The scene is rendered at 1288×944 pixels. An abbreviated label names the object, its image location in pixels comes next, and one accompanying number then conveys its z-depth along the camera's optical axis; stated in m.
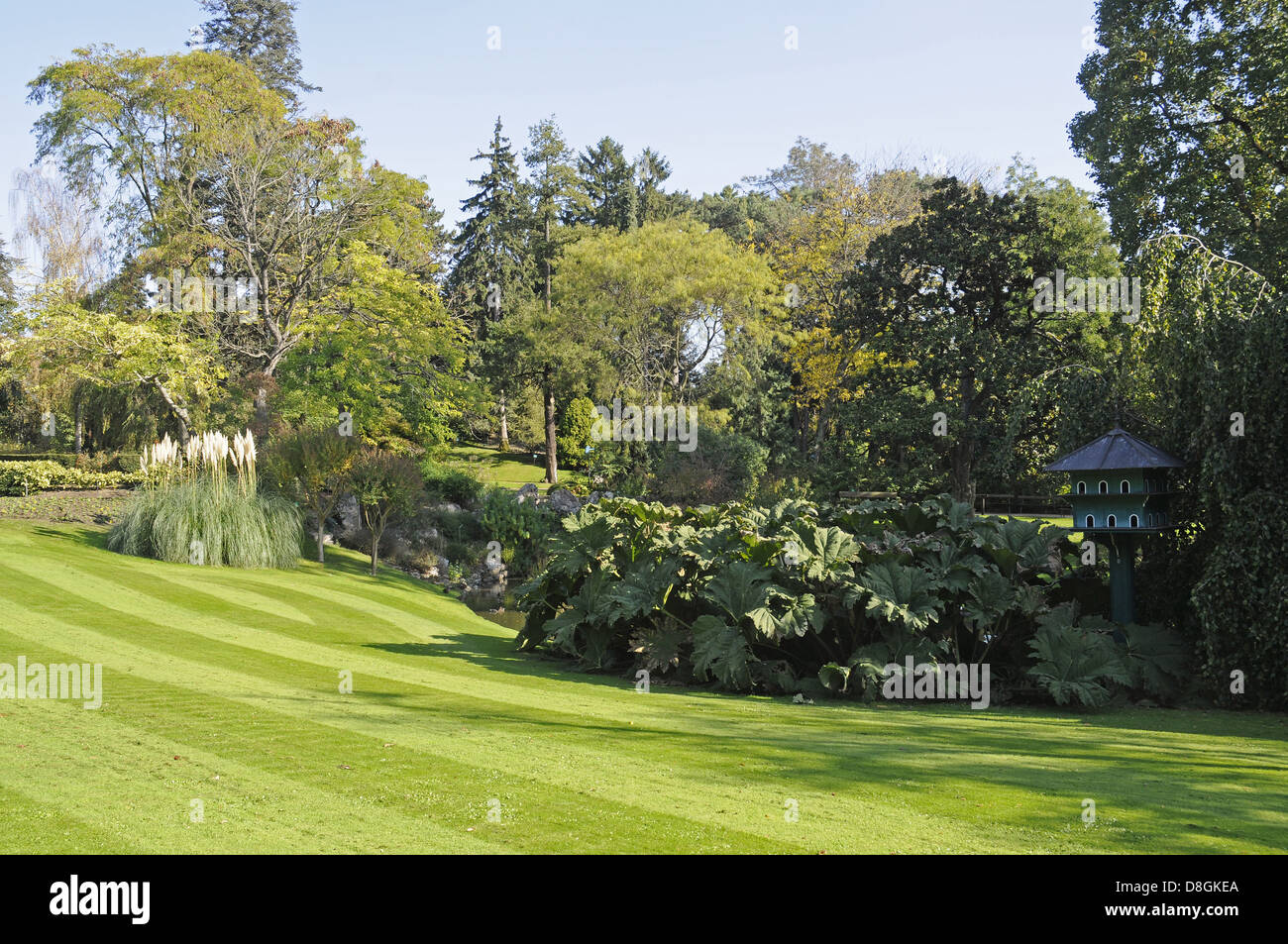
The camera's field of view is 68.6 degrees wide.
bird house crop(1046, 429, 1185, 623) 10.70
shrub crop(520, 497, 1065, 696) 9.86
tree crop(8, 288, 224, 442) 25.06
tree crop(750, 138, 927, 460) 37.62
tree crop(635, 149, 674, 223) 49.47
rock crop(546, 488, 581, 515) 31.93
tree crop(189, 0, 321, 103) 46.56
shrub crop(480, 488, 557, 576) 27.05
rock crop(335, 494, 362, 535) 26.03
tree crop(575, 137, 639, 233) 50.64
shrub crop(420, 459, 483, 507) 30.20
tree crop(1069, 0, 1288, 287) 22.42
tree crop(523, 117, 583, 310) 47.62
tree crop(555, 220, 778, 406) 35.88
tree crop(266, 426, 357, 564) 20.55
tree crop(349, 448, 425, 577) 21.28
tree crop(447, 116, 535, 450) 52.16
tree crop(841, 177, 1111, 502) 23.95
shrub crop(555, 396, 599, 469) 43.72
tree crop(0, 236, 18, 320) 33.53
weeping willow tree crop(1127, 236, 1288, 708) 9.30
